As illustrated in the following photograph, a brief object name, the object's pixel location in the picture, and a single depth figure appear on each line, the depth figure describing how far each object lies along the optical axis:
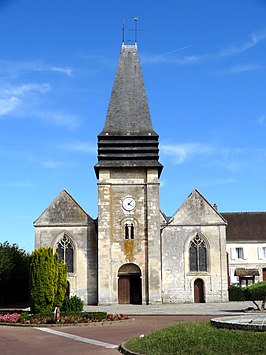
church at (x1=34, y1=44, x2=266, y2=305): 39.53
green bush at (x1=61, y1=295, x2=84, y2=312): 28.44
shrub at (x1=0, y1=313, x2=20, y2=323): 24.36
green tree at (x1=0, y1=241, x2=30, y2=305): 39.31
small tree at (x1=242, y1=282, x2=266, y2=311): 27.16
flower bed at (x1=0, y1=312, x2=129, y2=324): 23.15
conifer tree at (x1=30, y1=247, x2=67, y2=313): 28.02
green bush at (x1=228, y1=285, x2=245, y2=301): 40.91
